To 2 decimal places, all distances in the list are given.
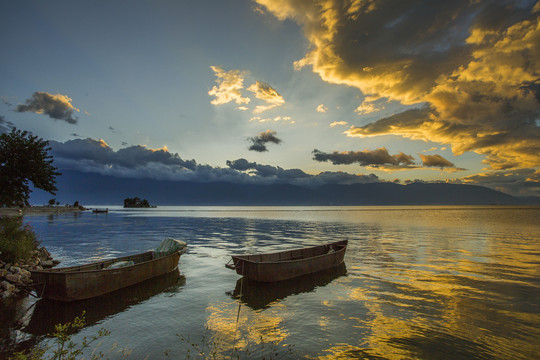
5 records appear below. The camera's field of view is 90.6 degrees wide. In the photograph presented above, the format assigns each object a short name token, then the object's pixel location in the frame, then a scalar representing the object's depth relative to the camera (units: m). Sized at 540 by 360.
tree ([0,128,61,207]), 27.27
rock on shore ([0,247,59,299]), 16.91
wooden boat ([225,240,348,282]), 19.19
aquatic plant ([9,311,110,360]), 10.26
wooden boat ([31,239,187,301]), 15.45
